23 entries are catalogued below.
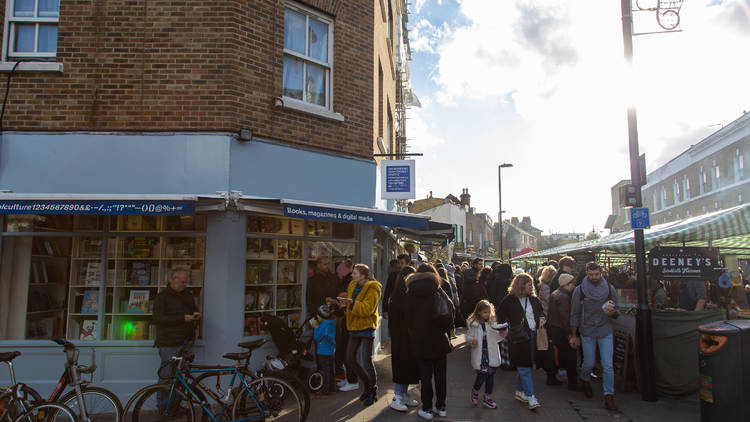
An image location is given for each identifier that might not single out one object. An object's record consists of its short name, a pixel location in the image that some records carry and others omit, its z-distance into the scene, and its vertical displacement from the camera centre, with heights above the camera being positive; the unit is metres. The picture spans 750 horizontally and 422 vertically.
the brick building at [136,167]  6.62 +1.36
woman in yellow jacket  6.14 -0.78
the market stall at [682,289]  6.68 -0.46
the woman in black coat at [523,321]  6.02 -0.72
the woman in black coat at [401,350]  5.85 -1.03
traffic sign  6.93 +0.67
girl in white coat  5.98 -0.91
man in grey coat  6.22 -0.75
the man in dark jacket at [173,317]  5.86 -0.63
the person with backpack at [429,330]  5.54 -0.74
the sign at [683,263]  7.12 +0.04
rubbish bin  4.84 -1.09
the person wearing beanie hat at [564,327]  7.13 -0.91
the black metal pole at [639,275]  6.52 -0.13
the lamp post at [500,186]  32.12 +5.26
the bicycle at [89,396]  4.88 -1.33
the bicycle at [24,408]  4.64 -1.38
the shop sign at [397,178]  8.84 +1.59
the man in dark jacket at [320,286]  7.23 -0.31
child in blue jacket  6.76 -1.18
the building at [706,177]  29.55 +6.68
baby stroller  6.63 -1.11
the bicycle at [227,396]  4.99 -1.36
